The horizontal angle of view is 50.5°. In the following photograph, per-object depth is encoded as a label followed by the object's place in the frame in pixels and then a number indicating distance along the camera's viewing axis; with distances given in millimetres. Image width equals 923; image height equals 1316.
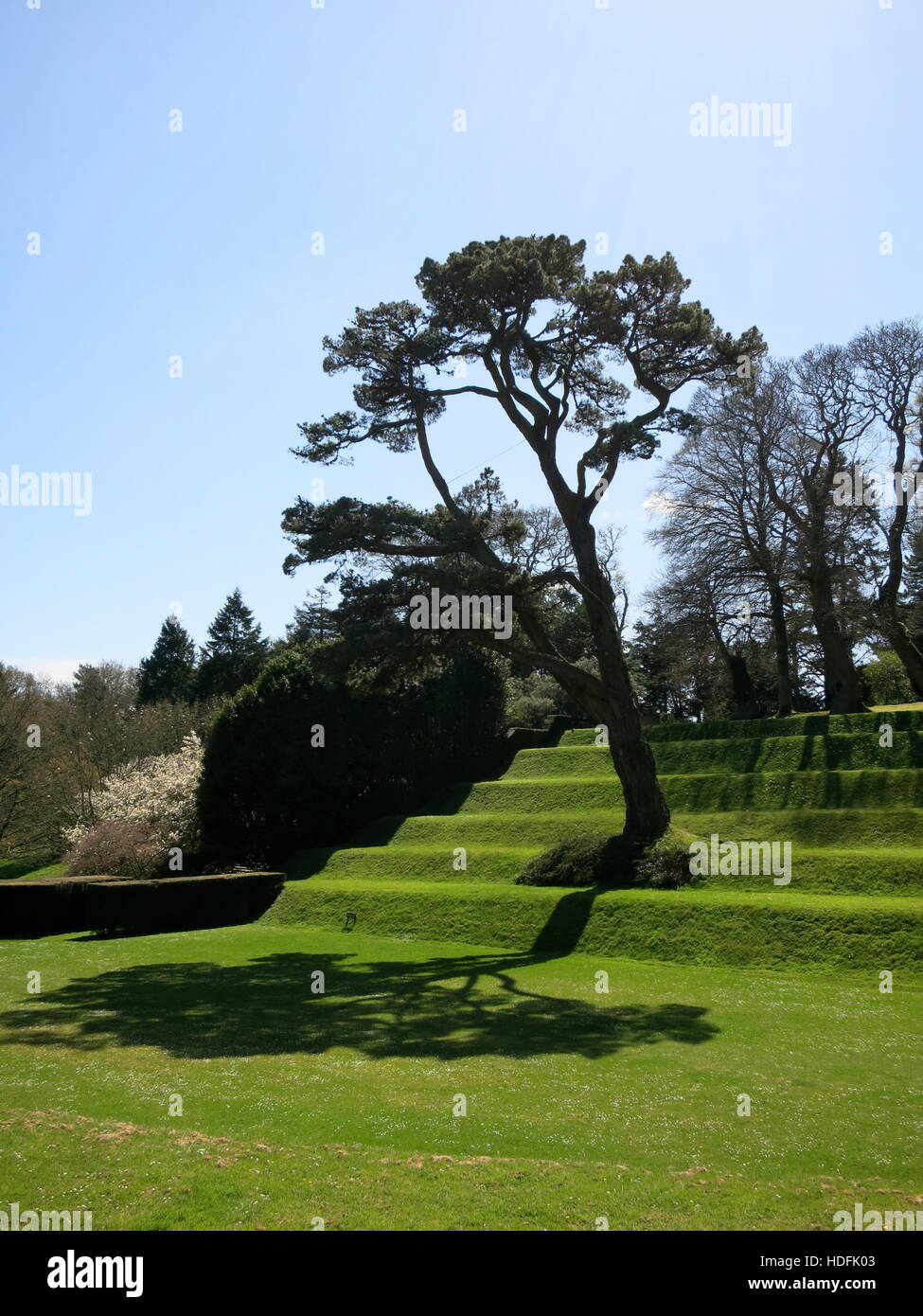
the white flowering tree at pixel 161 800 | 32906
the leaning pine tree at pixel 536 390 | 22922
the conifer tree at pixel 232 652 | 62812
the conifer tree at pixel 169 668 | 66256
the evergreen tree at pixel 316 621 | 22703
